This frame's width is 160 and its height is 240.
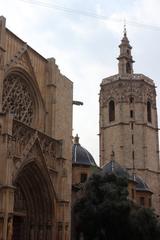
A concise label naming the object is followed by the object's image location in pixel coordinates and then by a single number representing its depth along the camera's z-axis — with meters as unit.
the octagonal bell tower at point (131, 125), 62.22
